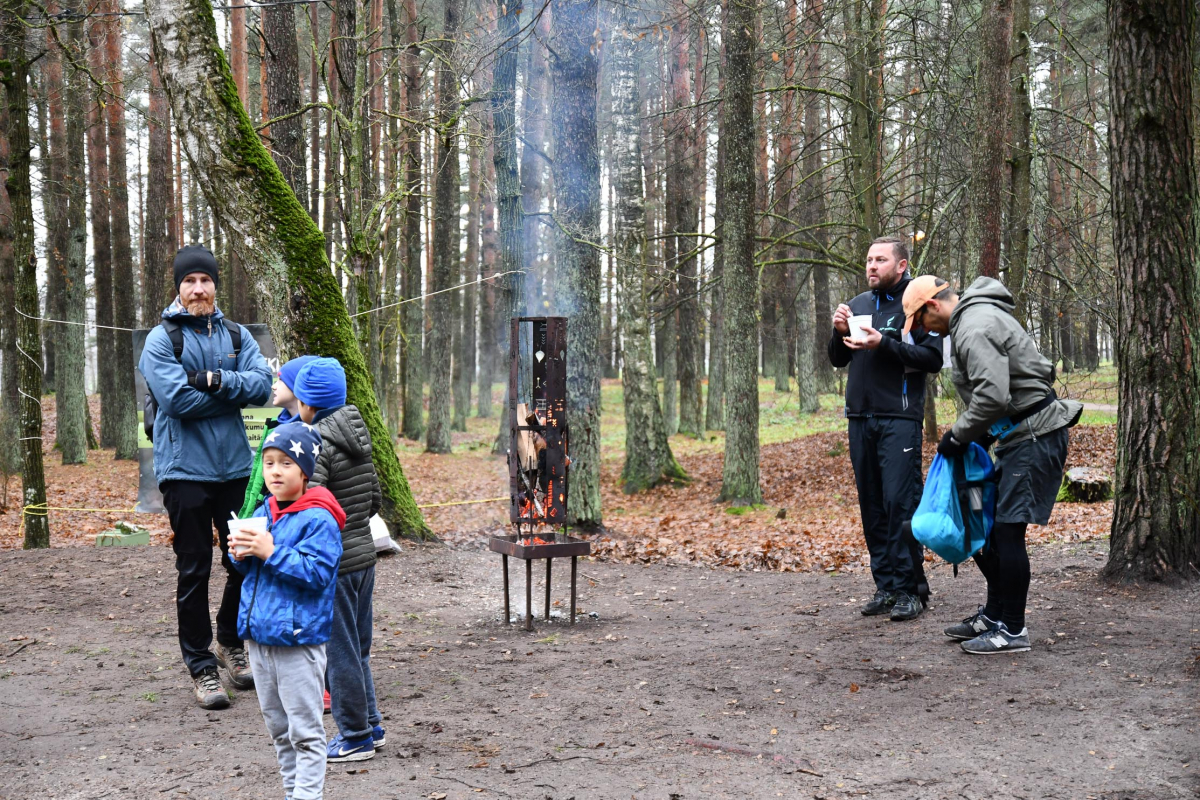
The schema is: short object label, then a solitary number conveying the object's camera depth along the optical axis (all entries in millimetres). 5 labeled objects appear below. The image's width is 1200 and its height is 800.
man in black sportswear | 5515
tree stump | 10812
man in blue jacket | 4512
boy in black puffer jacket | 3652
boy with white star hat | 2961
